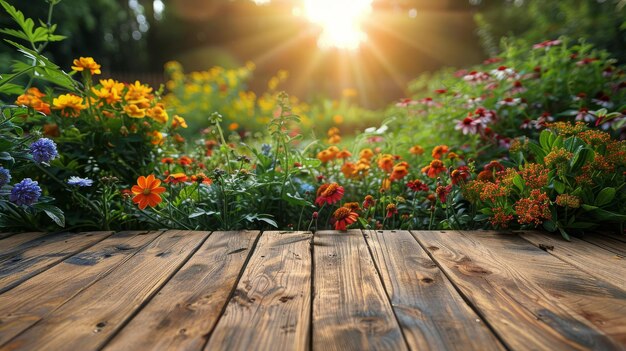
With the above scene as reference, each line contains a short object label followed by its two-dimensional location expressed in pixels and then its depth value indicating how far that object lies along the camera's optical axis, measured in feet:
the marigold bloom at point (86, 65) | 6.78
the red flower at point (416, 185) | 6.18
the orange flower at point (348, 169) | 7.34
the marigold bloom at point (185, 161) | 7.28
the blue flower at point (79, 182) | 5.66
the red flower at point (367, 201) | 6.15
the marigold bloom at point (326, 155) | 7.64
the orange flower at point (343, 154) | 7.51
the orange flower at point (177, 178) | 6.21
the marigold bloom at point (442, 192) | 5.87
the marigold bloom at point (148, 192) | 5.53
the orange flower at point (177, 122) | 7.92
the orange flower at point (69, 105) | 6.59
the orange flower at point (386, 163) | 6.92
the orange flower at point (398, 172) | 6.55
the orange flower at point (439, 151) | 7.12
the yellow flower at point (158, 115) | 6.97
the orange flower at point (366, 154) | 8.07
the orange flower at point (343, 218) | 5.58
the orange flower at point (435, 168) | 6.35
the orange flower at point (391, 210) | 5.98
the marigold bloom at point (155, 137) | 7.19
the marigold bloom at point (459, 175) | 6.00
